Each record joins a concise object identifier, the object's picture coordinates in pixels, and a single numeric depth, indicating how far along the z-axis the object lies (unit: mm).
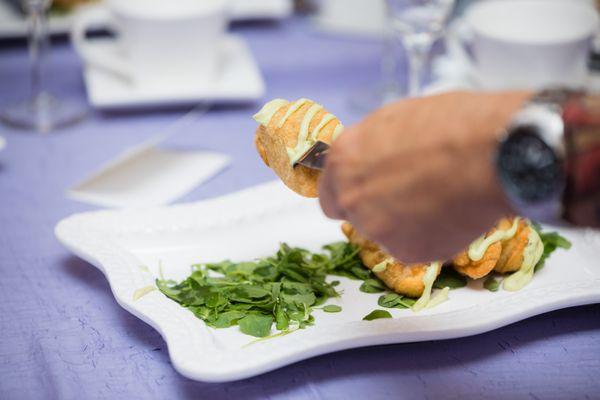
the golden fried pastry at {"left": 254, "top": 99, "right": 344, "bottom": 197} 914
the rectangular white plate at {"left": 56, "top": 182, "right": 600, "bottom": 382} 871
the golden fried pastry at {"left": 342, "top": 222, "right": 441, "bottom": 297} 923
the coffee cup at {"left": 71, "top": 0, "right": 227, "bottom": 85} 1181
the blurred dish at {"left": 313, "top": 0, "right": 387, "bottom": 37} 1373
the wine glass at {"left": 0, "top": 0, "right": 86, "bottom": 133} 1183
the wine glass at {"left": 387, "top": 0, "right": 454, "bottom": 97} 1147
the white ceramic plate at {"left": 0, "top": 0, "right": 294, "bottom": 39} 1307
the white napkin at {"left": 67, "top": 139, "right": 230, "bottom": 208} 1076
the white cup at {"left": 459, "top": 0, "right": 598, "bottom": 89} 1164
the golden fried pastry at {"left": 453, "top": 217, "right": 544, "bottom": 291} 928
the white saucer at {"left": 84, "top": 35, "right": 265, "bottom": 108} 1203
